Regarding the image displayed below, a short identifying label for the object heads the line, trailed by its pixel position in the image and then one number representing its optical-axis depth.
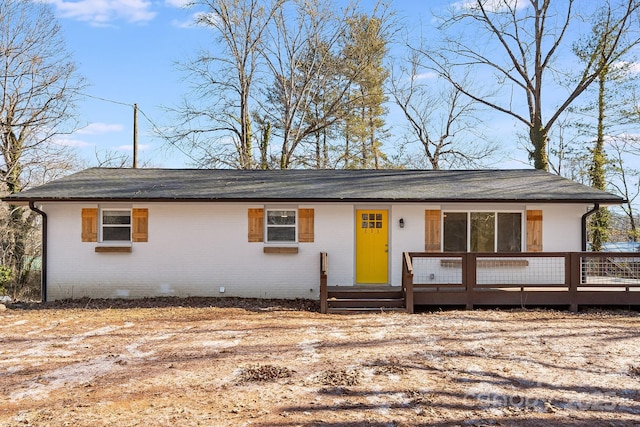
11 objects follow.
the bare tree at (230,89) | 22.84
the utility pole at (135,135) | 20.64
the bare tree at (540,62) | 19.66
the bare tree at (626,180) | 21.95
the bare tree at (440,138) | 26.06
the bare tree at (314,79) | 23.44
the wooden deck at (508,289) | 10.02
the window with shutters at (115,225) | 11.30
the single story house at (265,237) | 11.30
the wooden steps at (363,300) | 9.95
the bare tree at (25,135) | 18.52
